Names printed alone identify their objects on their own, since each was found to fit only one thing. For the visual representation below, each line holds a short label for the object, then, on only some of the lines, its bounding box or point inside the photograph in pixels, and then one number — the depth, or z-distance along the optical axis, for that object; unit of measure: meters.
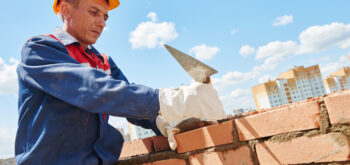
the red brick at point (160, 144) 2.17
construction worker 1.25
